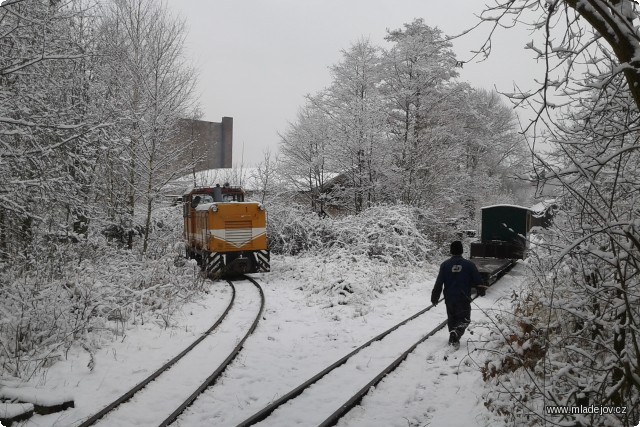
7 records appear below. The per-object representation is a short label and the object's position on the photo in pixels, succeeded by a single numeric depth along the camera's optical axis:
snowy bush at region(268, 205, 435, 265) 18.41
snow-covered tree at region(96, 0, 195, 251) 16.23
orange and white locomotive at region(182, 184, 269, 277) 15.66
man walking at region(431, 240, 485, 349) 7.96
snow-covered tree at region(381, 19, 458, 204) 23.02
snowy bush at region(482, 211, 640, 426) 3.67
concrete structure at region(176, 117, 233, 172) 59.41
